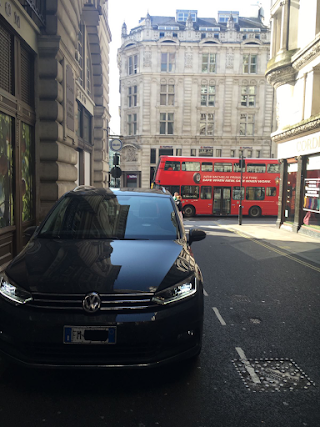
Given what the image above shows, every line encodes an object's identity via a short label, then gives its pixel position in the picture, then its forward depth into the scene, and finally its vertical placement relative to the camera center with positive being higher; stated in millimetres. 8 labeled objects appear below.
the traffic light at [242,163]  20050 +1325
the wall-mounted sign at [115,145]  15280 +1641
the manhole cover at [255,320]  4798 -1788
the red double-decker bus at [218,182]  25328 +295
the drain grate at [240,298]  5801 -1808
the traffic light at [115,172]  14727 +479
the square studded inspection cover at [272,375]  3170 -1742
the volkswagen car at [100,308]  2814 -997
